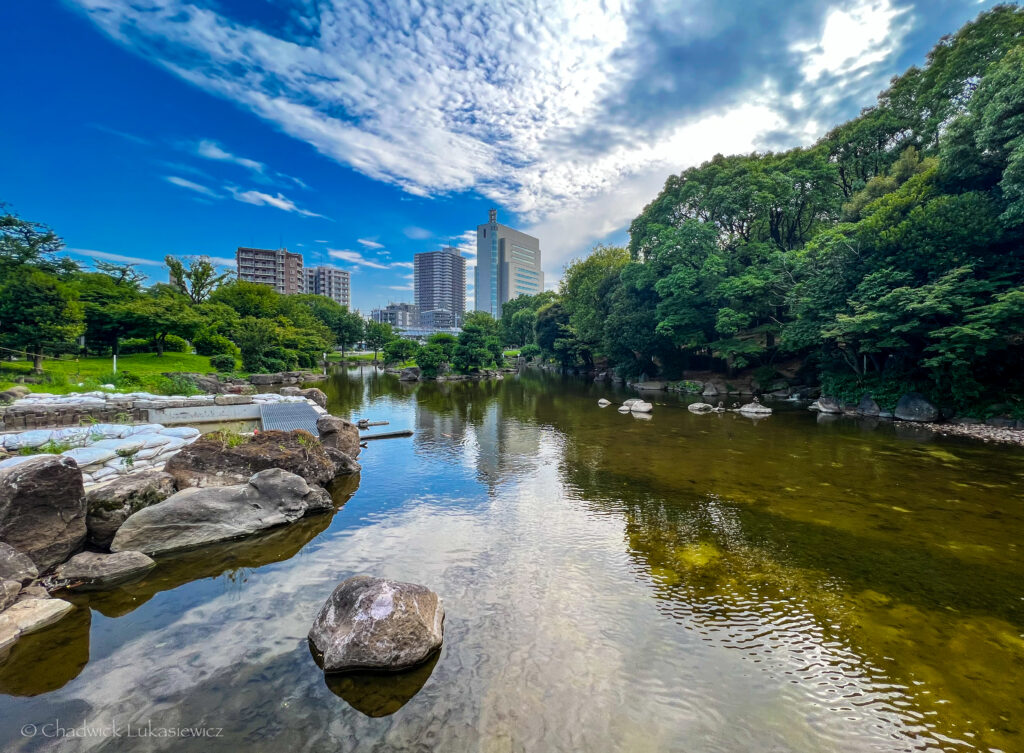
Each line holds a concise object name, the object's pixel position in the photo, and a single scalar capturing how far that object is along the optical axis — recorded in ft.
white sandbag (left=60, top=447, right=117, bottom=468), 29.53
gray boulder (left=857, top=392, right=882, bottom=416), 69.41
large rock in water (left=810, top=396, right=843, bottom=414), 73.92
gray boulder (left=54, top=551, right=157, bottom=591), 20.58
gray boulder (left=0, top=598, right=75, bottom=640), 16.66
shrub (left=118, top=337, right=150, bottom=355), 97.40
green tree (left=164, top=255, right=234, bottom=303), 140.36
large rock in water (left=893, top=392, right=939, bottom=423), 63.00
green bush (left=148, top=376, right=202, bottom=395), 66.64
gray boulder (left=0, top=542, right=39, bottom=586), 18.79
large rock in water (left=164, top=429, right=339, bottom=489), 29.25
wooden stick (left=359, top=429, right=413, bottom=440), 53.21
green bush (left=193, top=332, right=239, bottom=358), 110.06
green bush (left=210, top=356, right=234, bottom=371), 105.50
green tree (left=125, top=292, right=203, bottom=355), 82.17
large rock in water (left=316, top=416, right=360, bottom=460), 42.27
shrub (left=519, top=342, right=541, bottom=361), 203.62
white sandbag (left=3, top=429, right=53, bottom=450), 31.86
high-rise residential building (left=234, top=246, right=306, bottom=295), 330.34
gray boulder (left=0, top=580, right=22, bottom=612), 17.57
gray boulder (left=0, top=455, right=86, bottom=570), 20.24
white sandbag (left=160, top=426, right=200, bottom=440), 38.52
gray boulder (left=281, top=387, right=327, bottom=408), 72.60
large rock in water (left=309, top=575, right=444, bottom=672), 15.62
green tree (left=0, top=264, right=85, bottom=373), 61.98
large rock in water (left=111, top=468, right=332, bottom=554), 23.67
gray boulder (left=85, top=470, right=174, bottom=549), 23.25
